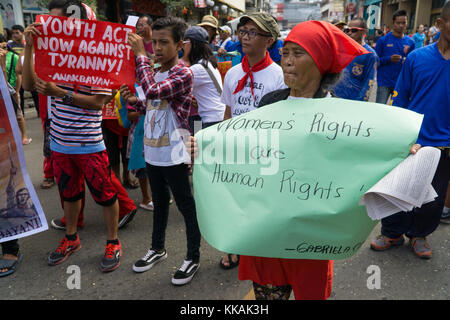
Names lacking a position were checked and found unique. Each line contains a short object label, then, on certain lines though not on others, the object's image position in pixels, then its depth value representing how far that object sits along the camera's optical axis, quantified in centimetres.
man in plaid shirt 225
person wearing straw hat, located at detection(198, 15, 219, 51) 575
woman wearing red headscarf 138
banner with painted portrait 236
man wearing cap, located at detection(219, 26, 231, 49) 995
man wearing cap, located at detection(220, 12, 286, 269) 227
